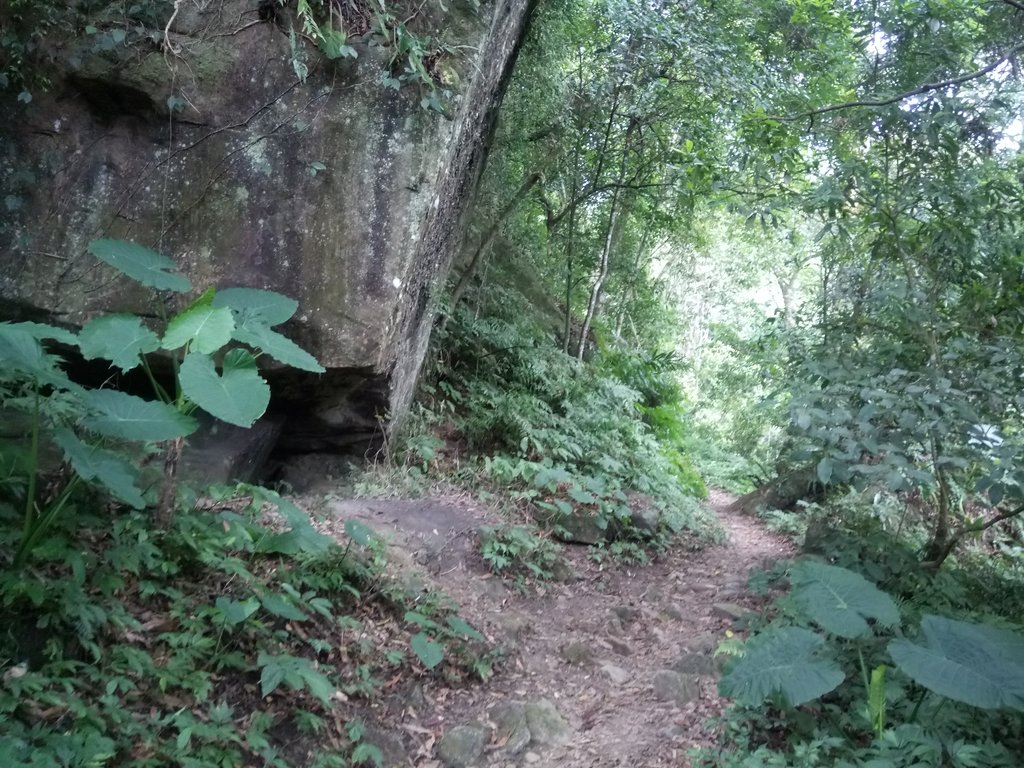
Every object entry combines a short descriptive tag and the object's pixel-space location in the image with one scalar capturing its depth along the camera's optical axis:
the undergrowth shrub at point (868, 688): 2.87
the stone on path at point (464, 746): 3.51
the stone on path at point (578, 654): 4.73
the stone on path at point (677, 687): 4.22
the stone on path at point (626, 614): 5.59
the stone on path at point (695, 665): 4.58
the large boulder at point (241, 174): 4.78
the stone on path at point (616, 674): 4.59
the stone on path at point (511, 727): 3.69
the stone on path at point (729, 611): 5.54
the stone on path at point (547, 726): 3.80
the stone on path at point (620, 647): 5.07
